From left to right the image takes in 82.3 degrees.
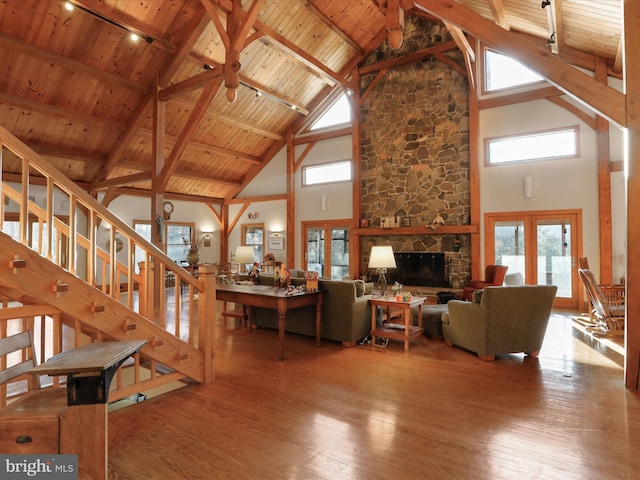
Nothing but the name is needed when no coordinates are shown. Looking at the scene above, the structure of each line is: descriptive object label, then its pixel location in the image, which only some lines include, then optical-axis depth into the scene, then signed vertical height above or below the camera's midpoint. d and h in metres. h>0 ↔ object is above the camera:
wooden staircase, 2.30 -0.37
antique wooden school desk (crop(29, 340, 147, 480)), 1.43 -0.66
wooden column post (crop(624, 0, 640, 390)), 3.16 +0.52
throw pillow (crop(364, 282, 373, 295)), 5.03 -0.62
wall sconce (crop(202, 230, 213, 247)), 11.60 +0.21
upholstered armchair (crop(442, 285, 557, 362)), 3.88 -0.82
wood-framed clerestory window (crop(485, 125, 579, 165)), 7.02 +1.97
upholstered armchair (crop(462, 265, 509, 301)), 6.93 -0.69
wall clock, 10.57 +1.07
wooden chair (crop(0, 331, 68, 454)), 1.43 -0.71
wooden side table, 4.39 -1.07
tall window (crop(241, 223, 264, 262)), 11.26 +0.23
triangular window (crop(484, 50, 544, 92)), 7.41 +3.54
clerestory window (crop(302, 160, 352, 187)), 9.73 +1.96
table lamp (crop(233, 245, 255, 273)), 5.42 -0.16
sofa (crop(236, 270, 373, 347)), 4.49 -0.89
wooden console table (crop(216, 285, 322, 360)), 4.08 -0.64
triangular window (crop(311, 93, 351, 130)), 9.78 +3.53
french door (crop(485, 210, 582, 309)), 7.02 -0.04
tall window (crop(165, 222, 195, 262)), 10.91 +0.17
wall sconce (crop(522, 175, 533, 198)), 7.29 +1.15
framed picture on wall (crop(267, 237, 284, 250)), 10.75 +0.04
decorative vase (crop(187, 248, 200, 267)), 9.19 -0.36
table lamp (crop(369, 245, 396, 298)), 4.57 -0.17
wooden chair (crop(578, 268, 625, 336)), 4.77 -0.85
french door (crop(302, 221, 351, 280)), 9.69 -0.10
